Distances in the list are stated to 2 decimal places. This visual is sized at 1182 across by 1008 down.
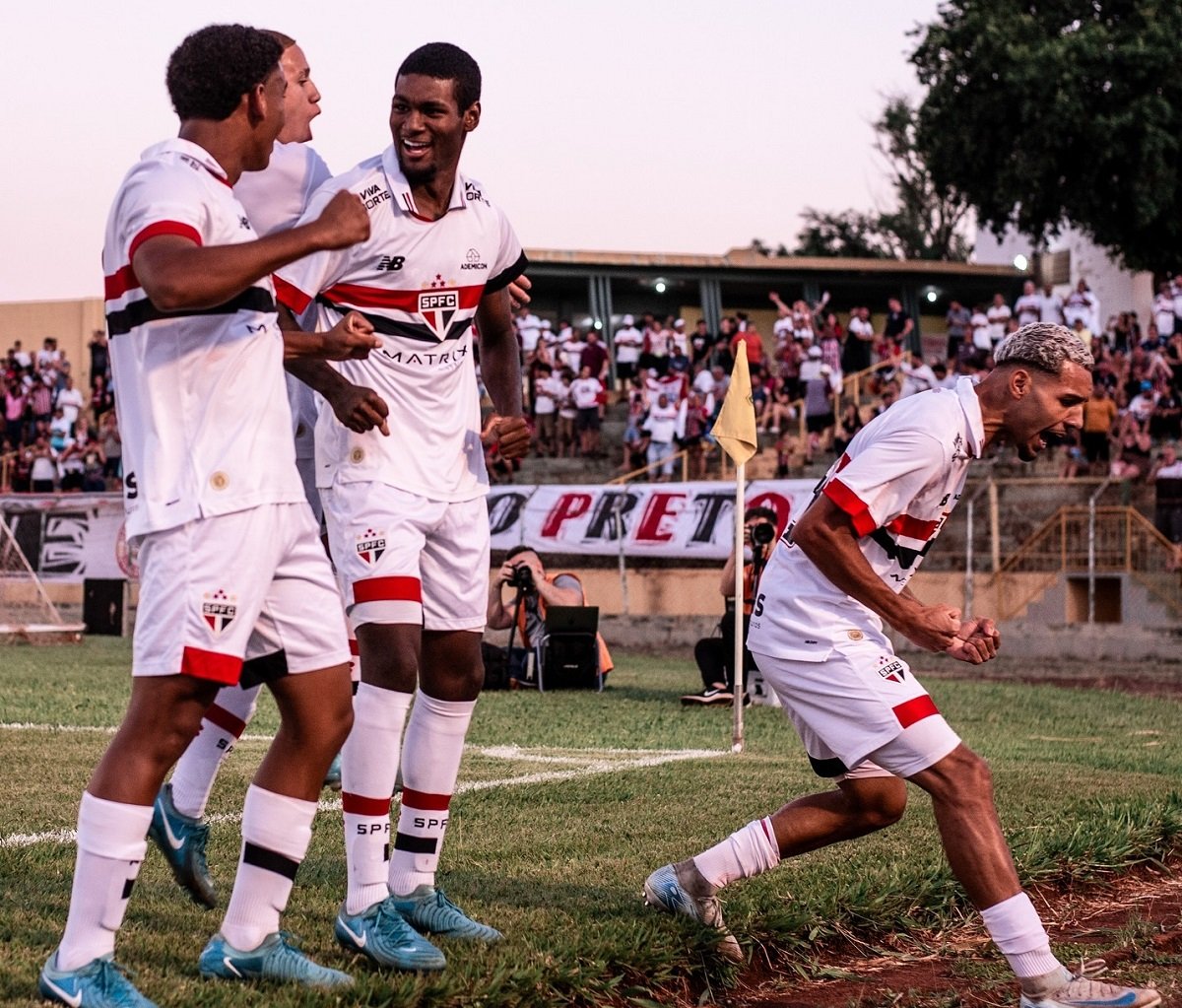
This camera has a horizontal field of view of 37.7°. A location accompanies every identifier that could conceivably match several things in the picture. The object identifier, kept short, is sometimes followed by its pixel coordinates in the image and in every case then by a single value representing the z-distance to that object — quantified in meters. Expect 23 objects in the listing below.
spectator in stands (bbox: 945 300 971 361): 32.82
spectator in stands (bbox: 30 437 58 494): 33.56
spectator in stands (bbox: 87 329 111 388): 37.12
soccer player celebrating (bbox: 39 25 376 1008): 4.06
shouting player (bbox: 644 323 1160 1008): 4.98
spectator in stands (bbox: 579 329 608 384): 32.38
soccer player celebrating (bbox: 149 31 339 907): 5.38
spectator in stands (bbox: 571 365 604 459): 31.81
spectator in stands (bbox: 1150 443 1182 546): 22.86
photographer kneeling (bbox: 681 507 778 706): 15.16
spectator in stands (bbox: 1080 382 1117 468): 24.98
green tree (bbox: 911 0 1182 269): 36.34
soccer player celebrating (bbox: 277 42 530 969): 5.06
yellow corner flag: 11.93
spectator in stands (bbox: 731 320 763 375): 31.20
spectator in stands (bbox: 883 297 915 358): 33.34
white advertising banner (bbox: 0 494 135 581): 26.38
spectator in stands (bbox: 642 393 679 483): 30.05
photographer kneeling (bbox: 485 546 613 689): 16.44
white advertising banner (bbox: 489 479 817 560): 24.75
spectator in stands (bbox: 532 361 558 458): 32.44
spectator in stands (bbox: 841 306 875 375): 33.38
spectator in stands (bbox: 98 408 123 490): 32.38
